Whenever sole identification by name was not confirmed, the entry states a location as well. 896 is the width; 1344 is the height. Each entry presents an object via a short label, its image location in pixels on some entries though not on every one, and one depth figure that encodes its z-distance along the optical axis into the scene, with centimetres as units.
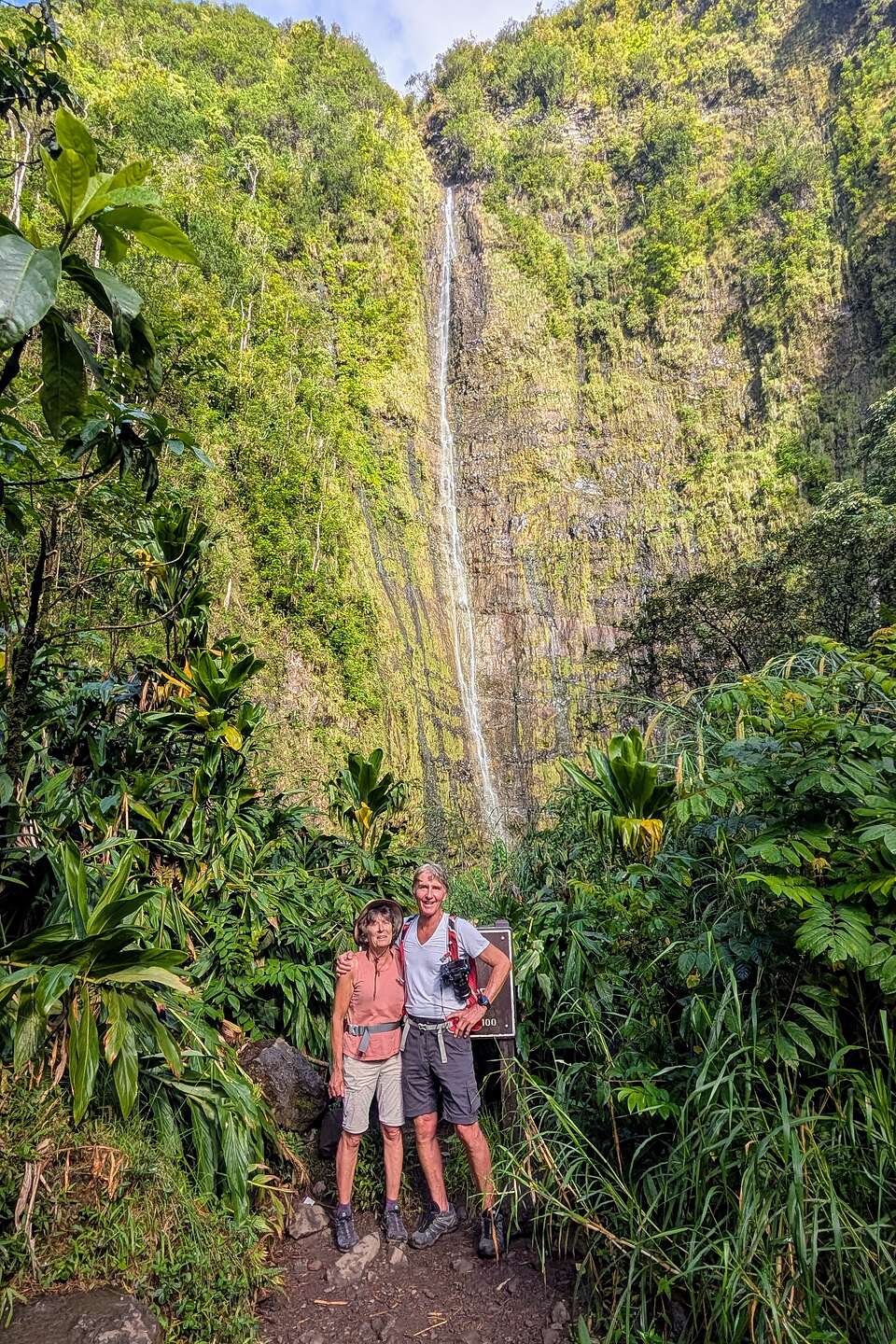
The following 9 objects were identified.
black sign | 258
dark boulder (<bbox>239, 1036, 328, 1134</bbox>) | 292
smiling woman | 260
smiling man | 251
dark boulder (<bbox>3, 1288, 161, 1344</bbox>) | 168
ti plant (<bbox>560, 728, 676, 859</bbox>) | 291
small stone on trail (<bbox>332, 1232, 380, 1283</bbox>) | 236
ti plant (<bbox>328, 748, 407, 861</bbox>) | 446
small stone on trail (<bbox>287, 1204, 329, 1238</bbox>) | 254
